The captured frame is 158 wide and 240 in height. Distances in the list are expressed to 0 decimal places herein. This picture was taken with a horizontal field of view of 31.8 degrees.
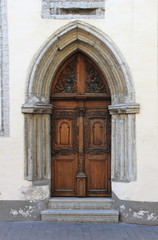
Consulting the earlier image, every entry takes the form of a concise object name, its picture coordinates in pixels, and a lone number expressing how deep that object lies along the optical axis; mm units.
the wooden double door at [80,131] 5688
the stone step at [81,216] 5234
